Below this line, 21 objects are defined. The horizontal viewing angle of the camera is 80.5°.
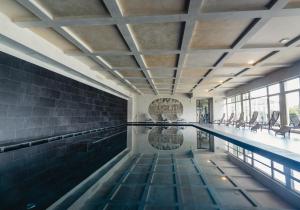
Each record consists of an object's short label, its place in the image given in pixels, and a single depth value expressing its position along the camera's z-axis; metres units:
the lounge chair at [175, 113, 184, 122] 14.98
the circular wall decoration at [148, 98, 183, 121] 15.18
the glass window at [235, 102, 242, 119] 12.64
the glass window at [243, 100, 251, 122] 11.19
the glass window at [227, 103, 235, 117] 13.93
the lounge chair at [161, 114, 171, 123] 14.85
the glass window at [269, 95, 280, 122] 7.93
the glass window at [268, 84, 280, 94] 7.85
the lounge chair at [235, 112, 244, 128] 10.09
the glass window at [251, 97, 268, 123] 9.04
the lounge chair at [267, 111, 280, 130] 7.13
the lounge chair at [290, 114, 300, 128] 6.04
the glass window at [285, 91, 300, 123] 6.68
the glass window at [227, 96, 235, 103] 13.75
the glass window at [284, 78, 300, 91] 6.62
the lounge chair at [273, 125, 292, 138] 5.96
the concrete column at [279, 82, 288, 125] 7.36
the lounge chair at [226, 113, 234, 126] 11.55
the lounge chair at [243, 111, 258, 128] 8.88
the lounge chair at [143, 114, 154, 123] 15.18
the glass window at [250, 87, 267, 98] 8.96
